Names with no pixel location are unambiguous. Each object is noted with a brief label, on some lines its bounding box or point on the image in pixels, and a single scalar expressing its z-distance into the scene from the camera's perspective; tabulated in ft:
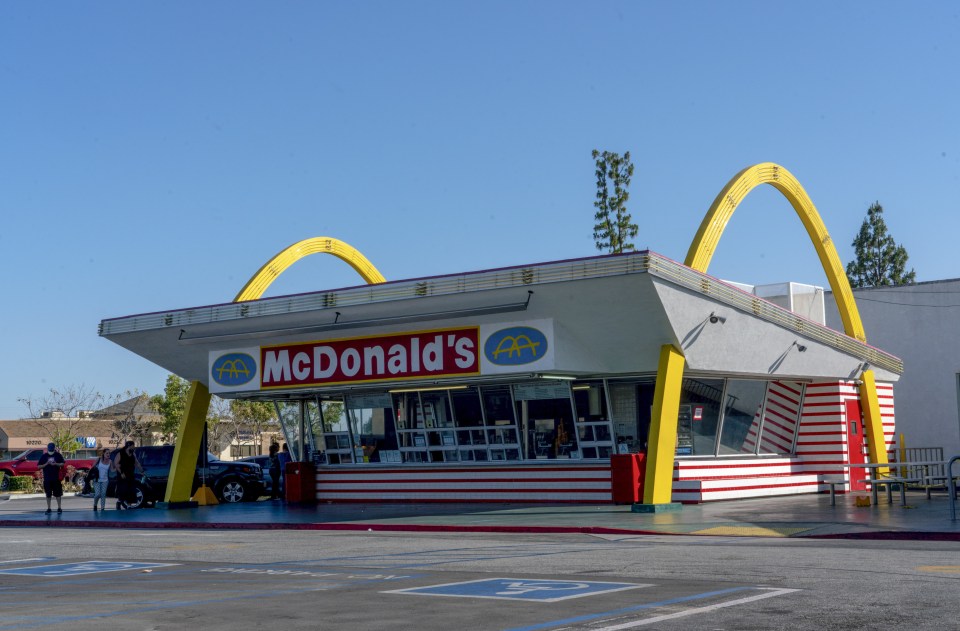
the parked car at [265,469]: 115.12
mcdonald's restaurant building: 73.31
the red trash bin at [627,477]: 76.38
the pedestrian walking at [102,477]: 92.17
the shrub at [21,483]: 150.82
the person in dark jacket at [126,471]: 89.15
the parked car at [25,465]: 161.07
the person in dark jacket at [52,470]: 88.94
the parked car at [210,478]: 100.99
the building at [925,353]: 116.98
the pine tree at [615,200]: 173.78
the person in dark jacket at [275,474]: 105.91
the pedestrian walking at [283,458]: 103.50
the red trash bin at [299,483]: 96.68
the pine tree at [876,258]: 242.99
